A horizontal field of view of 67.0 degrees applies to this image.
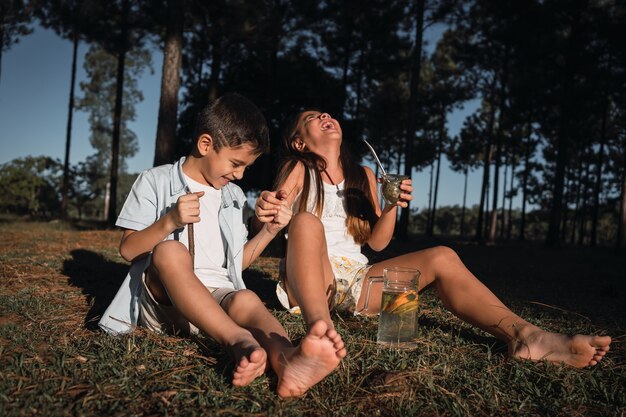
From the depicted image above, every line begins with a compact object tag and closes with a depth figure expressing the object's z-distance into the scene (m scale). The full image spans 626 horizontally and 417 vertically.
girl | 1.96
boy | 1.53
